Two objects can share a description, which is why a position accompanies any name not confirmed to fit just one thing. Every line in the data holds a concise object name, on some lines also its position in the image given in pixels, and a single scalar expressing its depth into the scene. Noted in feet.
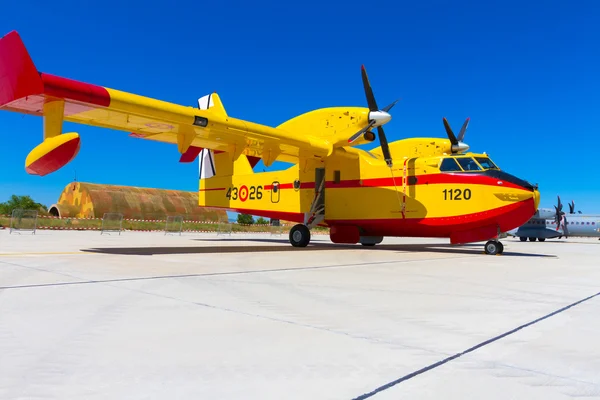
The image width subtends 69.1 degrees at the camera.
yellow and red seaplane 34.53
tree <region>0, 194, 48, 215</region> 275.06
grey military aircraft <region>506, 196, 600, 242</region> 118.83
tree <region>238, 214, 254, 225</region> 253.94
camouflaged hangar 136.88
